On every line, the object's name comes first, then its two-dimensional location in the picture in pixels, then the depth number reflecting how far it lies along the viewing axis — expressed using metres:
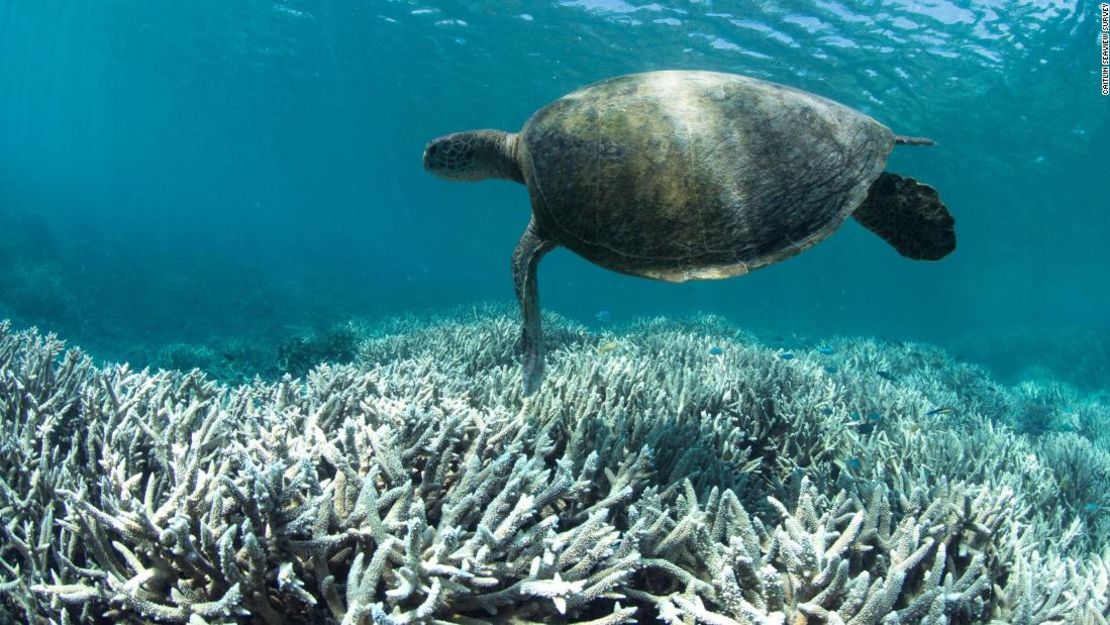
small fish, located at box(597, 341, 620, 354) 6.14
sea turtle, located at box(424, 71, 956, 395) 2.89
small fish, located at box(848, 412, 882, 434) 4.72
